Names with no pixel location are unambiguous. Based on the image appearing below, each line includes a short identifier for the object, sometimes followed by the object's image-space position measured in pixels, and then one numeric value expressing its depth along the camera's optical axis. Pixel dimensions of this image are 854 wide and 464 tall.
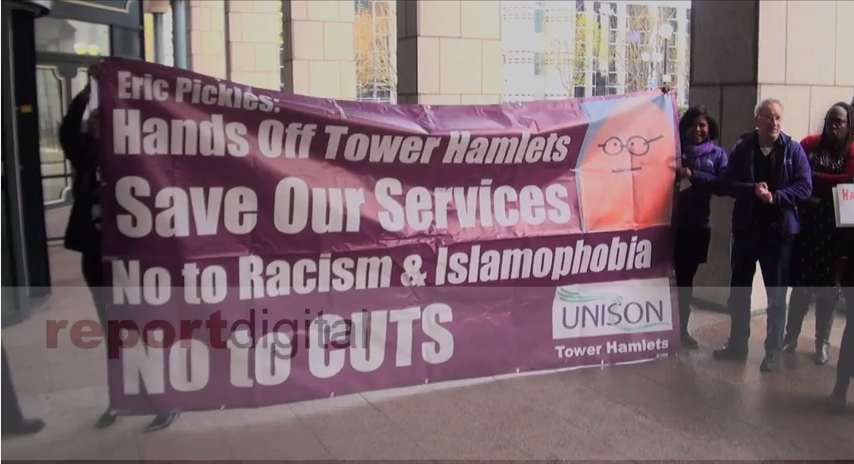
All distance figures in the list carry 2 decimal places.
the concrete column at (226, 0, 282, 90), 16.89
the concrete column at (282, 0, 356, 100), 12.97
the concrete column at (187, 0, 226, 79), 20.34
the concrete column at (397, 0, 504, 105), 8.71
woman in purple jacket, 5.80
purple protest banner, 4.36
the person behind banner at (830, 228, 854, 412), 4.88
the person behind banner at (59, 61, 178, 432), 4.46
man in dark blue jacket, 5.43
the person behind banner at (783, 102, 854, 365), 5.28
